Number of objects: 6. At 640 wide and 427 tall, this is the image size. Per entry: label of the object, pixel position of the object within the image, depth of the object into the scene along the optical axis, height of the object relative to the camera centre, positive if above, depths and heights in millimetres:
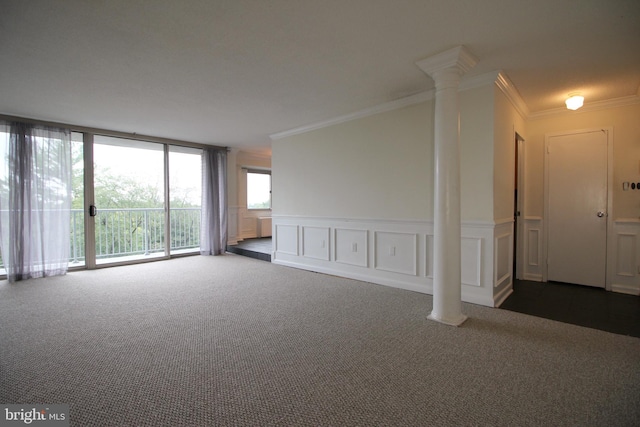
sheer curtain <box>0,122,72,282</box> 4184 +178
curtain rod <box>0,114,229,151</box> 4273 +1374
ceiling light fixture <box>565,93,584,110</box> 3327 +1229
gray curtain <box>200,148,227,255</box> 6305 +173
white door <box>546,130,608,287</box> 3711 -4
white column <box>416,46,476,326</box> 2699 +178
